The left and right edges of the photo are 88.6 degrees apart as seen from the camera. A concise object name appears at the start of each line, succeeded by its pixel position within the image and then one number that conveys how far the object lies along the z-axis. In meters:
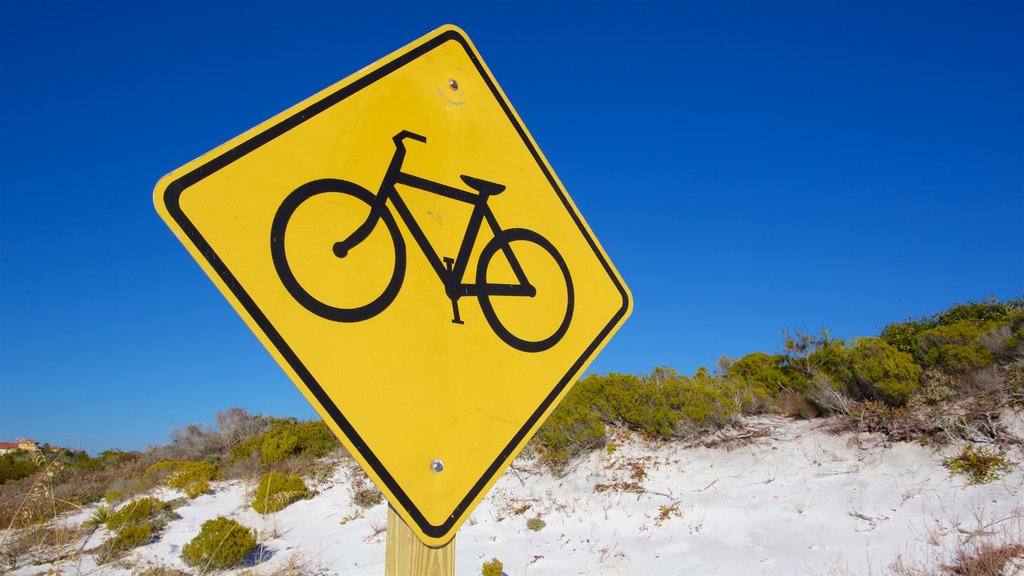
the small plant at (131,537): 7.72
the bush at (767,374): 9.52
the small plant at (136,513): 8.23
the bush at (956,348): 7.52
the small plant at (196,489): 10.84
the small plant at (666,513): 7.00
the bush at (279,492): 9.84
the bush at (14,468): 13.73
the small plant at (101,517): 8.62
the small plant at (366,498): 9.42
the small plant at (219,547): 6.80
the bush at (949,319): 9.05
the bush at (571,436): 9.12
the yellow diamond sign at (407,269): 1.22
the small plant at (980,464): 5.92
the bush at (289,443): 12.52
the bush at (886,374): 7.38
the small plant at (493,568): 5.73
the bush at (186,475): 11.10
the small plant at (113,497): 10.80
